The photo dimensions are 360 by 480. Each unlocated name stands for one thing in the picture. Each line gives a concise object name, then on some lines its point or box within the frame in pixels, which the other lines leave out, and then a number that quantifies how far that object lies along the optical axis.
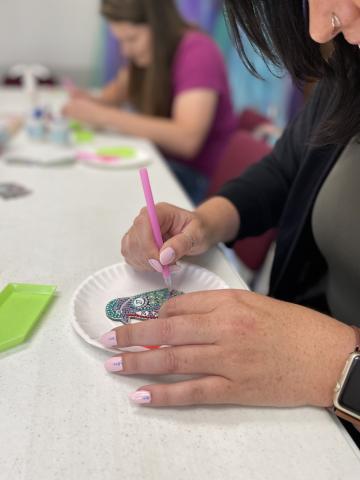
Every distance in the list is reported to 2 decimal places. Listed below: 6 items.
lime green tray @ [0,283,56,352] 0.49
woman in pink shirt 1.37
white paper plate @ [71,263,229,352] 0.52
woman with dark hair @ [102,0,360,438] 0.42
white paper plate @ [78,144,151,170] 1.08
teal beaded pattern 0.53
